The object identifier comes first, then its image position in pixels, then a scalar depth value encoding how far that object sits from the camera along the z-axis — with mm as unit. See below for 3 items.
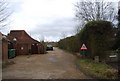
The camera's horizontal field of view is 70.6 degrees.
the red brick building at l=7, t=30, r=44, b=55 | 14435
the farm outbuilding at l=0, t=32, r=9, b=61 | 9076
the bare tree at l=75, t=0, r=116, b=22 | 12977
